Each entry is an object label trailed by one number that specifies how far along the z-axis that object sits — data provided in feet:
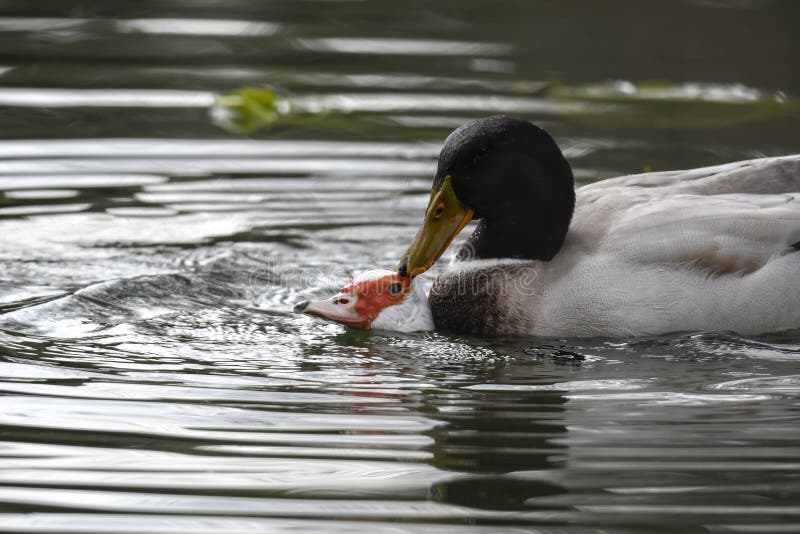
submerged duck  47.24
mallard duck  45.27
